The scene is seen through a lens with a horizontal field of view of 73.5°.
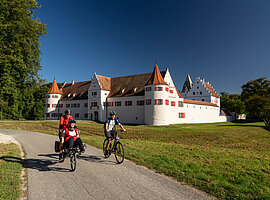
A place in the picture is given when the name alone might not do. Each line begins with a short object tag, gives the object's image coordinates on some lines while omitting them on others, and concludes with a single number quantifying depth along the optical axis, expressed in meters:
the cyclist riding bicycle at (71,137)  7.01
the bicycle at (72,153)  6.71
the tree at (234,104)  60.59
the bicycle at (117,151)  7.67
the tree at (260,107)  36.66
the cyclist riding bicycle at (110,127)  8.07
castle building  37.53
